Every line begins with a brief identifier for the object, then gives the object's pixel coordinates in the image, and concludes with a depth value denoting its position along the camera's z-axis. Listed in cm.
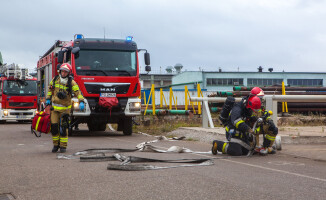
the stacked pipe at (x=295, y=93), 2186
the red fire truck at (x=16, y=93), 2711
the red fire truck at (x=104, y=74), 1476
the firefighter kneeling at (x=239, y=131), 909
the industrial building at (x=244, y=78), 6944
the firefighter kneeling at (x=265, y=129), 938
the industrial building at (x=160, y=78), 8394
